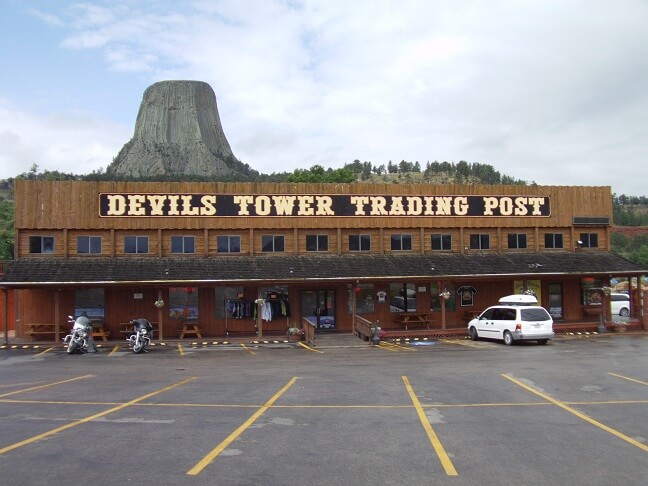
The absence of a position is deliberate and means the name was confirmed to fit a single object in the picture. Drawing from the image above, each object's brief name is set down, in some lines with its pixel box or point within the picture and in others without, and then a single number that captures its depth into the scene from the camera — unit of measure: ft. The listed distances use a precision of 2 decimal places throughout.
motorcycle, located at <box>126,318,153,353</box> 76.79
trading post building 92.17
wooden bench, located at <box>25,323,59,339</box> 89.88
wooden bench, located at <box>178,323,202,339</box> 91.45
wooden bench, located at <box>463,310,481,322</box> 103.76
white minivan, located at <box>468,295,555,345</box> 80.59
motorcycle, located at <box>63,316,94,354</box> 76.23
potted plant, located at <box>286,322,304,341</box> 92.45
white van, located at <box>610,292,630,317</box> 138.21
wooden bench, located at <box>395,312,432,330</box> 100.53
